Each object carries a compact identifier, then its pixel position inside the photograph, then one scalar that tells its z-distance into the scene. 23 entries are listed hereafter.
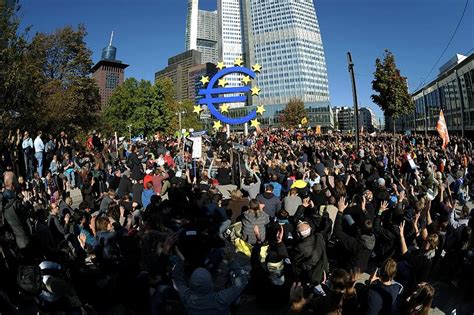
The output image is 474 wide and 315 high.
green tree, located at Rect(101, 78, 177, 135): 52.44
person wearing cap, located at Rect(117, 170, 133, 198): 10.47
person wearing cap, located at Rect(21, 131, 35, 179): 14.42
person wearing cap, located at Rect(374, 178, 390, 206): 7.77
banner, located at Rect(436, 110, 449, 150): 14.21
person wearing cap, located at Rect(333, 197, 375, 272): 5.53
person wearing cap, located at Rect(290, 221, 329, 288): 5.07
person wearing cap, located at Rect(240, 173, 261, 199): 10.24
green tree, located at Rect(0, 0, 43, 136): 13.58
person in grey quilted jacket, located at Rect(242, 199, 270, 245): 6.59
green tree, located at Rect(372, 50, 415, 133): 21.47
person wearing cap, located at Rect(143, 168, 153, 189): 10.28
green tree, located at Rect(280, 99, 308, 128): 80.62
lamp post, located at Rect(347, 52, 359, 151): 16.87
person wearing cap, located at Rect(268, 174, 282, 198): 10.22
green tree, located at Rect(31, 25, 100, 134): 25.76
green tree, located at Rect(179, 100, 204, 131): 77.62
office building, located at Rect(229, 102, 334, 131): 138.25
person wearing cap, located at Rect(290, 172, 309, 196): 9.48
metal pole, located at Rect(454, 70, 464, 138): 41.56
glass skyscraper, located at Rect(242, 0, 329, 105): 159.50
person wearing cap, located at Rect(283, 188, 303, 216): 7.95
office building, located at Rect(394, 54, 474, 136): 40.16
